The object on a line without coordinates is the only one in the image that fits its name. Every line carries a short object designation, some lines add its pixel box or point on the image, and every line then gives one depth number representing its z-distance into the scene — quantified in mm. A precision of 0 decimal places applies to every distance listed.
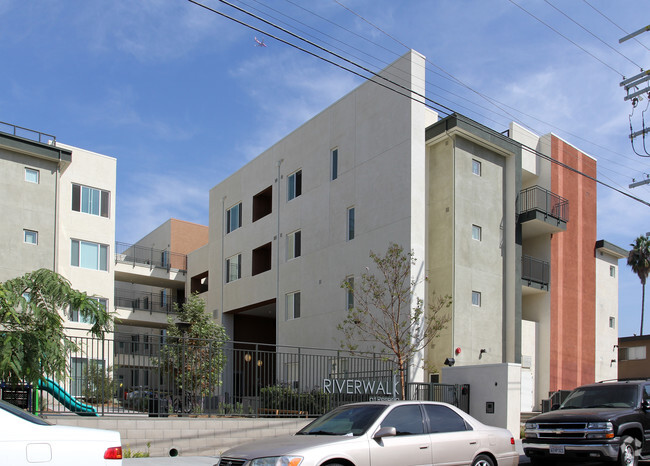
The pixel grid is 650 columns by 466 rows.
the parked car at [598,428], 12344
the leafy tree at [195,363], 15656
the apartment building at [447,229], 25828
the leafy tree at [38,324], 12734
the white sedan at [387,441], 8852
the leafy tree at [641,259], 54781
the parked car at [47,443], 6648
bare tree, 21578
